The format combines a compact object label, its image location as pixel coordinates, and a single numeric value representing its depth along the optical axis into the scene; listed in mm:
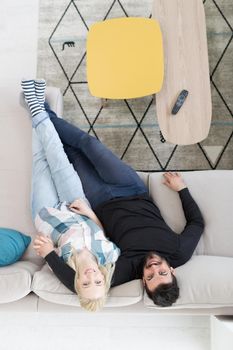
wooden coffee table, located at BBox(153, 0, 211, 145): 2291
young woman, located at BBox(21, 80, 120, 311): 1872
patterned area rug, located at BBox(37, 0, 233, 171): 2801
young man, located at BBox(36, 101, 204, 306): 1949
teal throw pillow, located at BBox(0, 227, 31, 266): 2098
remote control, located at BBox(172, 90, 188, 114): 2279
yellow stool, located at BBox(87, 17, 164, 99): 2332
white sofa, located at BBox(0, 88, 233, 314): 1937
